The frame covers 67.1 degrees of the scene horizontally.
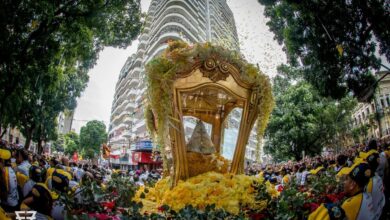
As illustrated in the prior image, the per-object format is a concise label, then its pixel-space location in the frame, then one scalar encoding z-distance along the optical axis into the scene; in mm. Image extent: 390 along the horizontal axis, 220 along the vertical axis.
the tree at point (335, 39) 10391
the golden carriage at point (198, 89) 6722
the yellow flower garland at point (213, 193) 5739
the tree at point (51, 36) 9375
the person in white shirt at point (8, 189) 5191
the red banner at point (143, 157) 40125
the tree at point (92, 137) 69688
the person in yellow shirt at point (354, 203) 2273
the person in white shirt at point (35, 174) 4883
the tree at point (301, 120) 26188
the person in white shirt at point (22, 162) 7620
